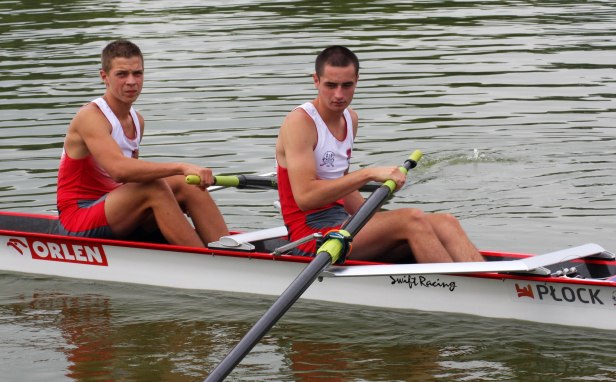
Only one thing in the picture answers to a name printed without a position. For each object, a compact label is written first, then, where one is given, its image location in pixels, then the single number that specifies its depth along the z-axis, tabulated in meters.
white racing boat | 16.84
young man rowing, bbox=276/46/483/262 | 17.58
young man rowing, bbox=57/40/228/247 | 19.11
